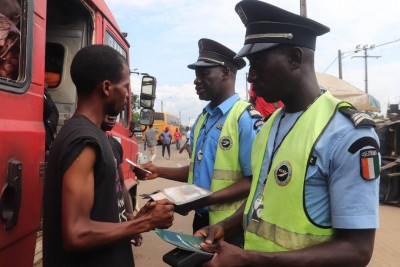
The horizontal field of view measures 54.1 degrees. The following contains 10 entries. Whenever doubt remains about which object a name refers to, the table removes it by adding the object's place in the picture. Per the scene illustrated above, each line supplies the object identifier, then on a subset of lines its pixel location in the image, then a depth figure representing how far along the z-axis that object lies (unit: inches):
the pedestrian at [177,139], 1101.7
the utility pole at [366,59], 1396.4
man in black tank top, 59.7
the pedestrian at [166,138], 813.2
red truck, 69.9
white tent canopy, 383.9
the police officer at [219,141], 104.5
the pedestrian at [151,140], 638.3
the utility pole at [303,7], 567.0
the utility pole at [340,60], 1072.8
